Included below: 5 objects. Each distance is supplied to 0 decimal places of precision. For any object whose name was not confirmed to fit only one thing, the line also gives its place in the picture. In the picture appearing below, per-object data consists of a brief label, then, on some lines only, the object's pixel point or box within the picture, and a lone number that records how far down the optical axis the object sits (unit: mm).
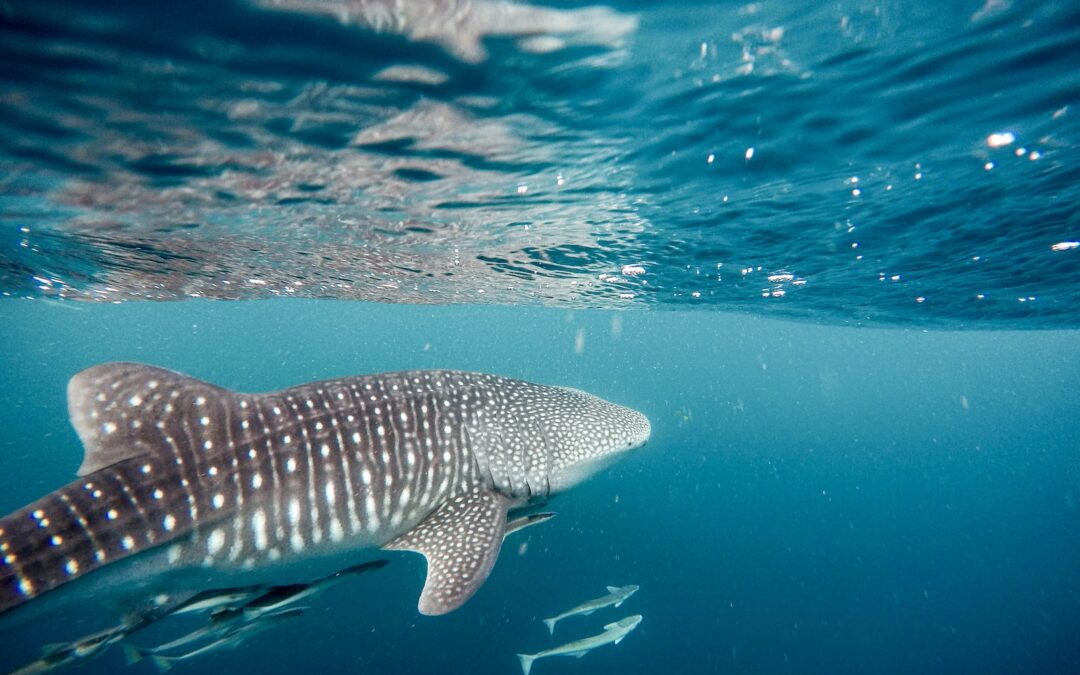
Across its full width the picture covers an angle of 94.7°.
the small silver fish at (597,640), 9969
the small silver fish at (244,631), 5816
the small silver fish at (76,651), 4617
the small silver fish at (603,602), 10414
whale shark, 4117
